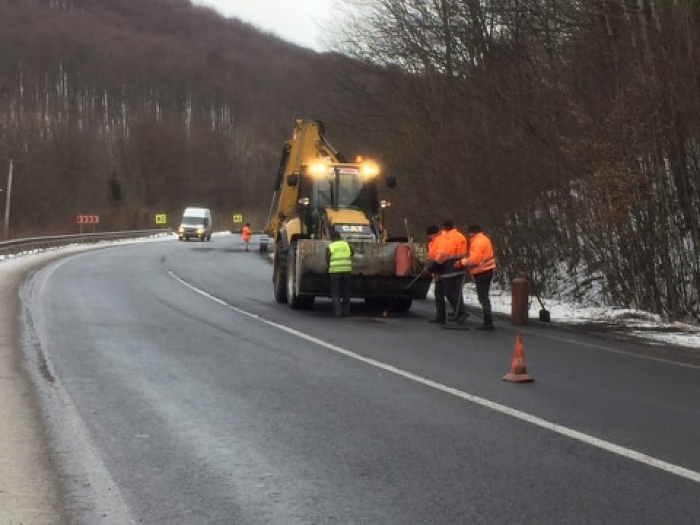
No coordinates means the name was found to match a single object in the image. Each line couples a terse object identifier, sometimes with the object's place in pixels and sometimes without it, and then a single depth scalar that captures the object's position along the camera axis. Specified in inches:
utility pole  2243.4
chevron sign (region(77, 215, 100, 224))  2561.0
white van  2536.4
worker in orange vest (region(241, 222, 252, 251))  1987.3
